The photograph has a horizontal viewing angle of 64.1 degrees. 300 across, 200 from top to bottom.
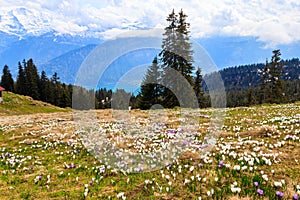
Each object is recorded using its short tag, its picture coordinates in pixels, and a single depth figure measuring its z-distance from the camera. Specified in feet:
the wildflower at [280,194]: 19.83
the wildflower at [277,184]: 21.65
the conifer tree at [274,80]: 230.68
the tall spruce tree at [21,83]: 374.43
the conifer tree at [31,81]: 373.83
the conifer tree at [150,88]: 188.03
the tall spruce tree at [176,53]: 152.66
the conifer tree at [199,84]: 259.82
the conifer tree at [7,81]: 384.88
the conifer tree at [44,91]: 403.54
